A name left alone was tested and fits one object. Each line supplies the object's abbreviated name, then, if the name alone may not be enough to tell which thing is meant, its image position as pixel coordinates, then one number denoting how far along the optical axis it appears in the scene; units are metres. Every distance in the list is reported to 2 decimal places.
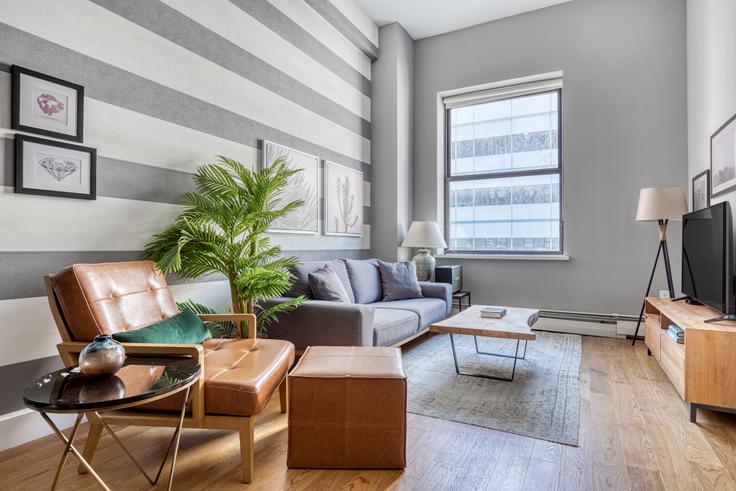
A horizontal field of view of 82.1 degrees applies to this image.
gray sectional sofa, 2.76
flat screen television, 2.39
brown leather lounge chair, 1.65
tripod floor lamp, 3.62
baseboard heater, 4.28
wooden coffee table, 2.74
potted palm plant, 2.53
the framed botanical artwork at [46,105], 1.92
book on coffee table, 3.18
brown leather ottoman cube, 1.76
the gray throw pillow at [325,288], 3.15
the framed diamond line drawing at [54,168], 1.94
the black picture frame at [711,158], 2.84
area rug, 2.25
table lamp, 4.75
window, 4.81
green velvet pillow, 1.71
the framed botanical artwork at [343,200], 4.27
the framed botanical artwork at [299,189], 3.50
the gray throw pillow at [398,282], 4.15
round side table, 1.14
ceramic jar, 1.31
